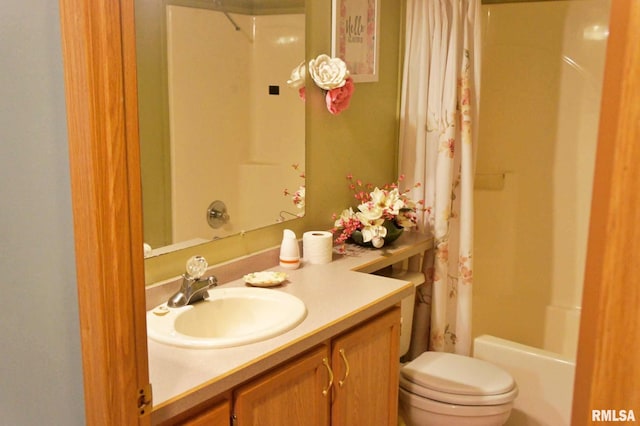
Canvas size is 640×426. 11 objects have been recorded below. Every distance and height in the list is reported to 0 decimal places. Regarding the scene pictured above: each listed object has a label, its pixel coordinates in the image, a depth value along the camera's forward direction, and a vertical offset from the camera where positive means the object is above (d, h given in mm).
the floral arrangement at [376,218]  2469 -423
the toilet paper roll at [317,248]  2297 -497
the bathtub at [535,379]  2600 -1086
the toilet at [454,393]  2270 -1002
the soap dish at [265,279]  2002 -531
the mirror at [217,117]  1836 -33
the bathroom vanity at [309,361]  1417 -606
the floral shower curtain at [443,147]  2703 -158
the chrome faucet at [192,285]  1805 -502
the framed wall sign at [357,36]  2512 +292
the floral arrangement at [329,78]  2379 +112
